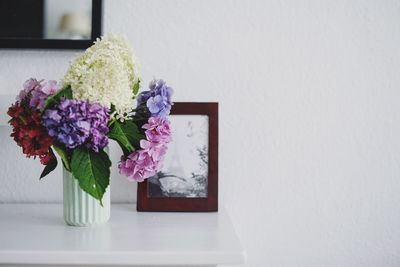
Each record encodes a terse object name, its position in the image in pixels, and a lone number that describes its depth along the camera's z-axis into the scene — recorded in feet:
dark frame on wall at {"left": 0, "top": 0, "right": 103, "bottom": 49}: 3.37
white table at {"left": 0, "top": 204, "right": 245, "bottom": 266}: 2.36
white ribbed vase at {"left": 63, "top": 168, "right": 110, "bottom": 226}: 2.77
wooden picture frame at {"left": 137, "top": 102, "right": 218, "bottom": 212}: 3.21
